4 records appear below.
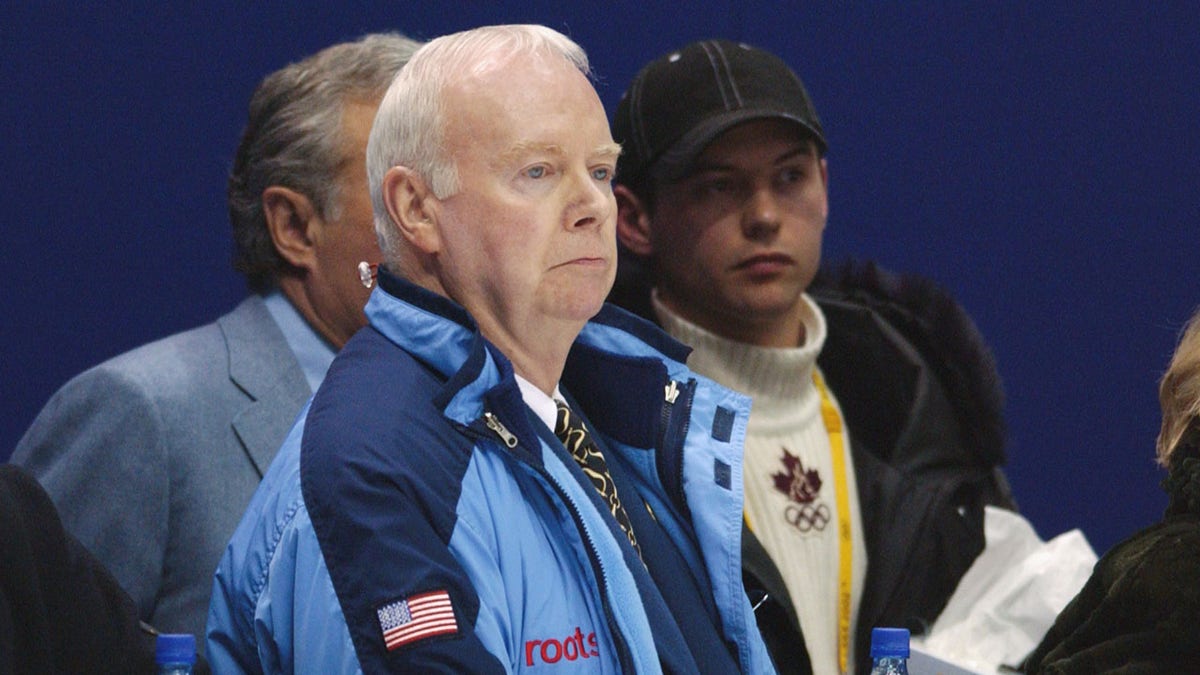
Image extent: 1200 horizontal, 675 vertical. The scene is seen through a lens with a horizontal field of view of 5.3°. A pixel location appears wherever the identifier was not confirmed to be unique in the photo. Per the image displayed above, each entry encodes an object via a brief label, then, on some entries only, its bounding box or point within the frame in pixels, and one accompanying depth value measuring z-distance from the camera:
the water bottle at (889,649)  10.16
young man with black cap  10.83
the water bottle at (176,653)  10.03
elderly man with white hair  10.02
